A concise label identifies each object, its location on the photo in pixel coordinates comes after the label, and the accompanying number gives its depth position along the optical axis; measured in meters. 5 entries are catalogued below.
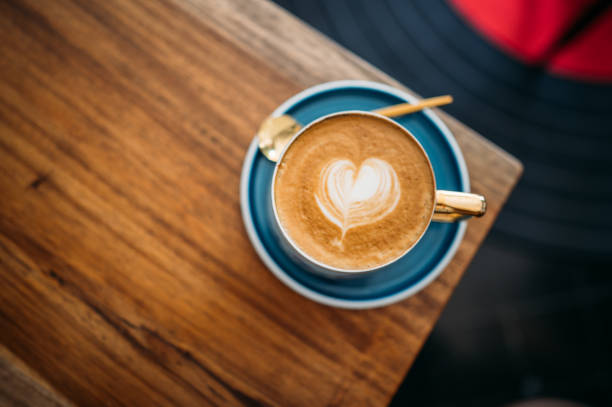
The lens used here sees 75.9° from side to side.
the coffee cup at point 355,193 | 0.47
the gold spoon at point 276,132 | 0.54
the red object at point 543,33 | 1.28
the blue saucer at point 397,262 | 0.54
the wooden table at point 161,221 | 0.56
